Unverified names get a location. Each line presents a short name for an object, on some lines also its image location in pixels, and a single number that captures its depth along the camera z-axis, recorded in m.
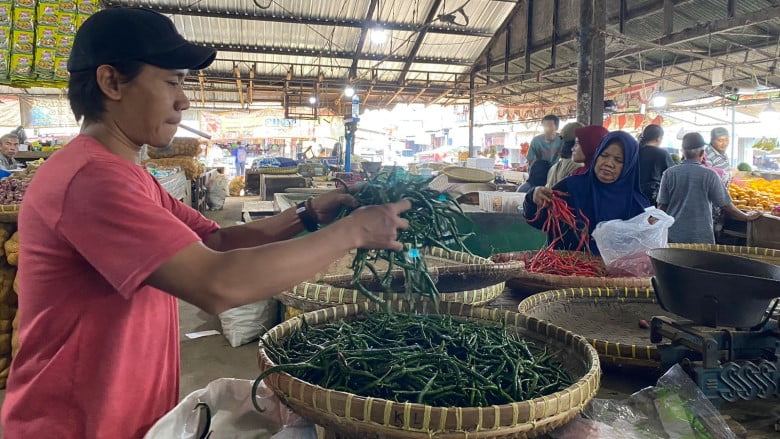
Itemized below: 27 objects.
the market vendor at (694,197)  4.58
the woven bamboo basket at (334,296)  2.15
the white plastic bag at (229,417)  1.24
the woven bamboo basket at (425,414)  1.09
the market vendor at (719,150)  6.74
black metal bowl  1.31
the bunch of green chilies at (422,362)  1.30
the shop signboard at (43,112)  16.77
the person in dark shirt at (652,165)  5.57
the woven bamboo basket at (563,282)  2.38
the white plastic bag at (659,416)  1.26
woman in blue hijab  2.98
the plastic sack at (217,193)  12.68
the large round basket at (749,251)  2.92
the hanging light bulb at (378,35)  10.89
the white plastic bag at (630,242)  2.62
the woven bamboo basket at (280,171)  11.53
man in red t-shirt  1.02
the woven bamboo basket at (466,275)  2.41
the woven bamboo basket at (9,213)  3.51
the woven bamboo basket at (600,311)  2.06
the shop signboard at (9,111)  16.59
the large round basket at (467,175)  7.43
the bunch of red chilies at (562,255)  2.73
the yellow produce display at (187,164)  9.24
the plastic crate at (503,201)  5.39
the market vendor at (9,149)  6.36
